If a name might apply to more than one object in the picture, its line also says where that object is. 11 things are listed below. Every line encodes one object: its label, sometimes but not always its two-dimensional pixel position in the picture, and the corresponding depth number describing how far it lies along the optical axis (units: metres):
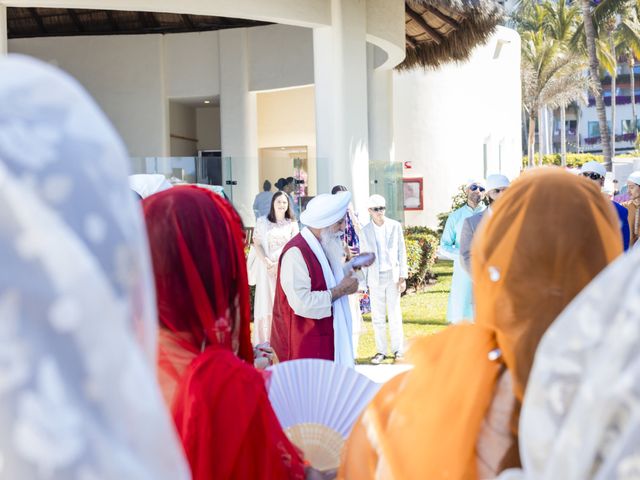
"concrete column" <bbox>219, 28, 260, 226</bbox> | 16.25
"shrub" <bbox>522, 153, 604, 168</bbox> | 45.94
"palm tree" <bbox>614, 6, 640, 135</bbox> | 47.73
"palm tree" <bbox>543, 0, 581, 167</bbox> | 44.12
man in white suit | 9.12
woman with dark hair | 8.53
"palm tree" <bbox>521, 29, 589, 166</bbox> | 43.28
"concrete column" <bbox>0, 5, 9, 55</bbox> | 8.71
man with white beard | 5.66
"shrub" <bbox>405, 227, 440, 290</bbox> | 15.26
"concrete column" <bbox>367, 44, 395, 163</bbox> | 15.21
